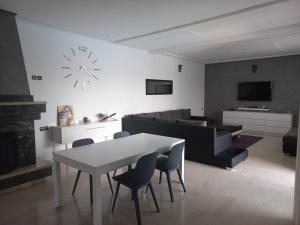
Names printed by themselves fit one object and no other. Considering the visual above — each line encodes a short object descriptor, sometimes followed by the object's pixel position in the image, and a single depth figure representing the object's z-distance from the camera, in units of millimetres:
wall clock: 4469
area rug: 5516
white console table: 4086
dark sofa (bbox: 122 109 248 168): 3951
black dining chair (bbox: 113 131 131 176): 3434
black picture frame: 6367
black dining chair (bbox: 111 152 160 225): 2213
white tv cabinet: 6480
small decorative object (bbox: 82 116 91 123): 4754
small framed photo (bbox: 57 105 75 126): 4328
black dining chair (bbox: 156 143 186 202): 2715
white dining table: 2070
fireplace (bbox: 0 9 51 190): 3139
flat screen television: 7086
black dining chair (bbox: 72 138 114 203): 2926
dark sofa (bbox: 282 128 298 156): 4448
